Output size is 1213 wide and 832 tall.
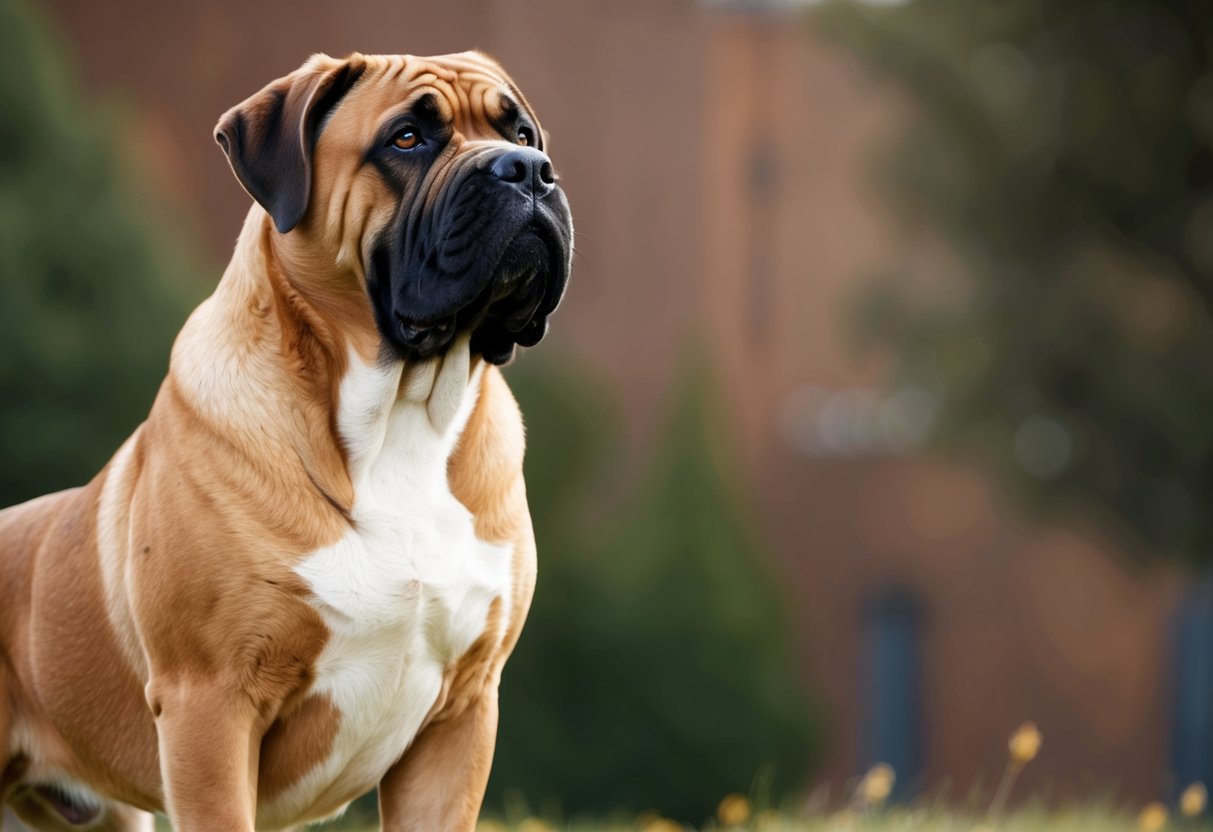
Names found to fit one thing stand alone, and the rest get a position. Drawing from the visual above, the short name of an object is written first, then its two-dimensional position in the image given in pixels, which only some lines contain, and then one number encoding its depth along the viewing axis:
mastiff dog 6.24
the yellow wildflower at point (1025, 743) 8.40
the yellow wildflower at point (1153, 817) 9.30
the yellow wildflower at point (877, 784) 9.00
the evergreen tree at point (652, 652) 30.42
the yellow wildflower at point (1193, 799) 9.01
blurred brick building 43.62
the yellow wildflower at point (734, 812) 9.15
